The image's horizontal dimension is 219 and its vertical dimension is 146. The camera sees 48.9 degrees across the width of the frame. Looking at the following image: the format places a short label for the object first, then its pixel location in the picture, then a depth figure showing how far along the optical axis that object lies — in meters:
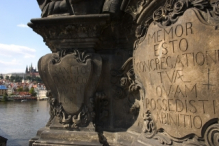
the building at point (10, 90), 84.45
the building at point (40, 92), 76.41
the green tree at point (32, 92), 75.74
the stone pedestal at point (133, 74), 2.43
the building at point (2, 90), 73.75
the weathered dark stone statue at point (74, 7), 3.57
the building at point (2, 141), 7.25
